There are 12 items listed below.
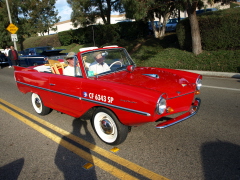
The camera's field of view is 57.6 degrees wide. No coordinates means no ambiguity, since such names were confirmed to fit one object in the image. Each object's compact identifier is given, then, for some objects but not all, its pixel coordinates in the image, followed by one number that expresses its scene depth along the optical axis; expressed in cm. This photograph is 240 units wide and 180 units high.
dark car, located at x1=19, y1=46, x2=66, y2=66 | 1155
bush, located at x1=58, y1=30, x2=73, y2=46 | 2845
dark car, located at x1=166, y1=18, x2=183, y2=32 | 2238
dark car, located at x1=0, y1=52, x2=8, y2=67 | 1731
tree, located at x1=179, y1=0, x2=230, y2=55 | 1185
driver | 410
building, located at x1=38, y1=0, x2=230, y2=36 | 6006
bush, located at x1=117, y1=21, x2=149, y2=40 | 2143
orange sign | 2058
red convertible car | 313
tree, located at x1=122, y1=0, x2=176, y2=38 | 1134
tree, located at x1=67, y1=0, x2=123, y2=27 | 2381
